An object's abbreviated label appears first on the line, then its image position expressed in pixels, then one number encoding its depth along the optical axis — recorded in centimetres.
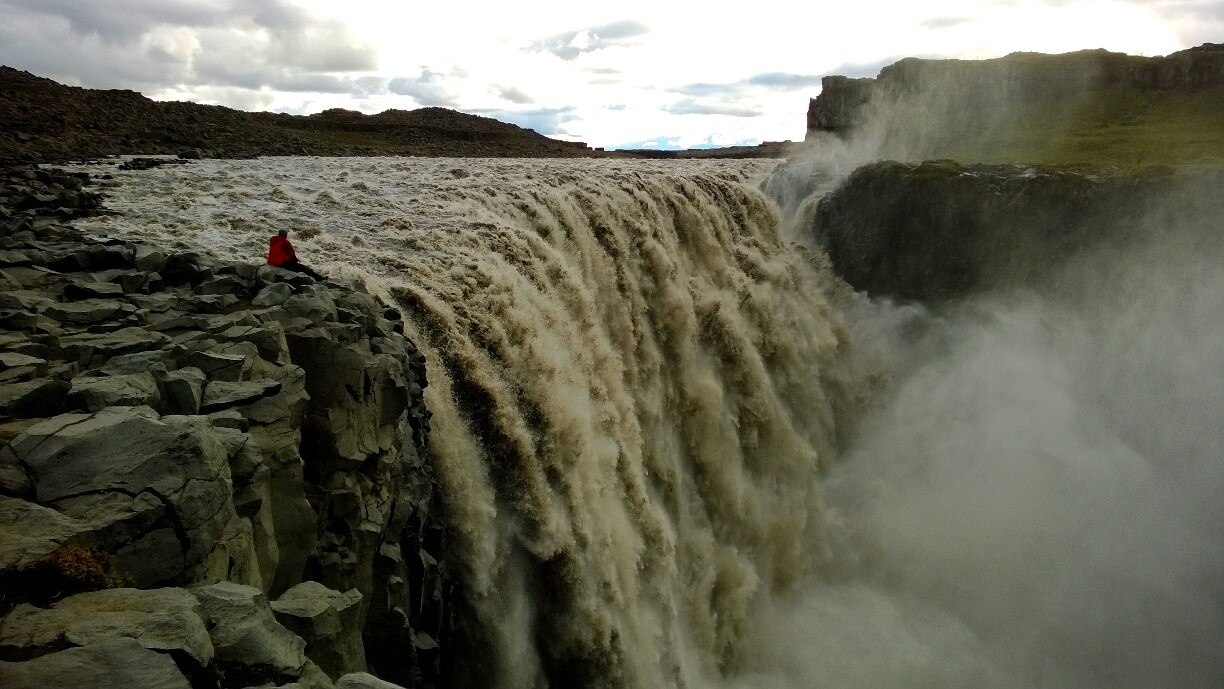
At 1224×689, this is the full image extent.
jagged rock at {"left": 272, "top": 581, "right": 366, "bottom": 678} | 643
